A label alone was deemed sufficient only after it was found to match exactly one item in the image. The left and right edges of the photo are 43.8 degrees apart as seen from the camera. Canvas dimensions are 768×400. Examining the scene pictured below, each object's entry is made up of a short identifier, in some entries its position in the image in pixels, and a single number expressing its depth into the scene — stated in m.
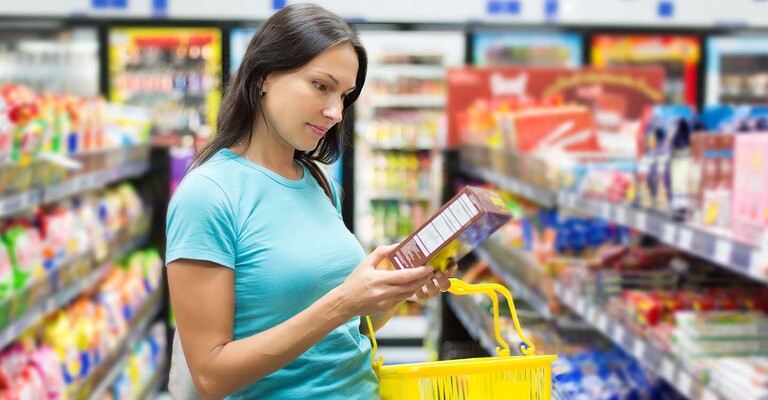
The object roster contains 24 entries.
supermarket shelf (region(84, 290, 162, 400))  3.61
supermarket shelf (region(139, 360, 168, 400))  4.68
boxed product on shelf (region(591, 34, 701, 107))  6.82
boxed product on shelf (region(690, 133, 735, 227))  2.19
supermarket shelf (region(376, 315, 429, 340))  7.21
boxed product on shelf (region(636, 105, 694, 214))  2.38
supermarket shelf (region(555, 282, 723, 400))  2.21
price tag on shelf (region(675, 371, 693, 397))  2.23
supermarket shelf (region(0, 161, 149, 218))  2.74
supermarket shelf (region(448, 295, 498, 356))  3.54
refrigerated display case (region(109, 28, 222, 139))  6.57
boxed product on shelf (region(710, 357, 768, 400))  2.01
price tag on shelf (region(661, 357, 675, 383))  2.34
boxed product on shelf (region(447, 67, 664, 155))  5.48
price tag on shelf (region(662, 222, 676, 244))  2.30
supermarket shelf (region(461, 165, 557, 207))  3.52
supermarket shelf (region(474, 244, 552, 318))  3.54
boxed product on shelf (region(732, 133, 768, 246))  1.93
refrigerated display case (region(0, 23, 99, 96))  6.23
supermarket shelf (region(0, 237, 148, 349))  2.66
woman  1.29
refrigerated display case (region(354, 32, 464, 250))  7.61
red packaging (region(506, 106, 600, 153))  3.99
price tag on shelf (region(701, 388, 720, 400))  2.11
